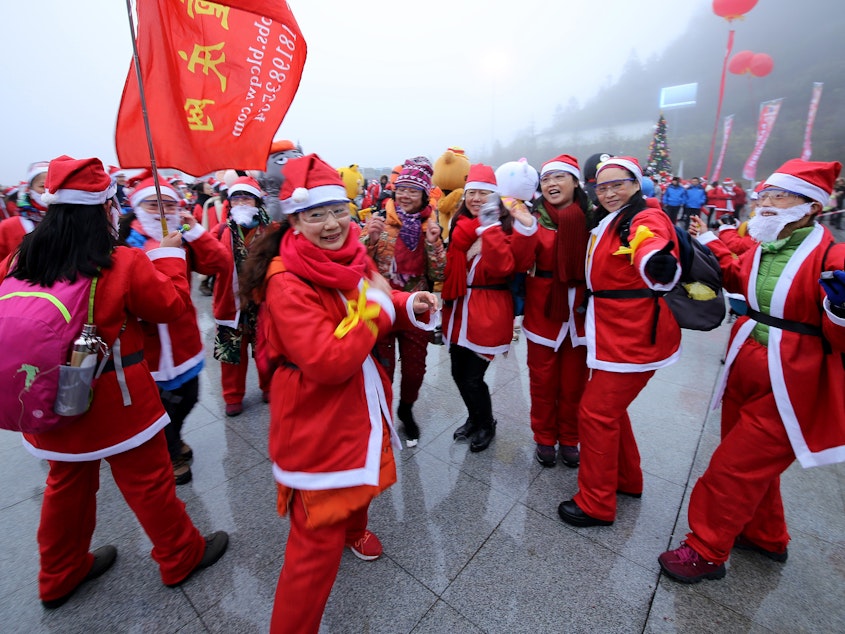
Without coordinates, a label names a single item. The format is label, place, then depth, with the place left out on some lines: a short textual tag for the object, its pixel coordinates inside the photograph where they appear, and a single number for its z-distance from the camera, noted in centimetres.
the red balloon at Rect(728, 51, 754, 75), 1930
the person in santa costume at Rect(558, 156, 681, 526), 211
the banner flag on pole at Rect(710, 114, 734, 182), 1683
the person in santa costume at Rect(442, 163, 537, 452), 240
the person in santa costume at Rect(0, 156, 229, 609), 155
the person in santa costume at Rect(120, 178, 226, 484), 230
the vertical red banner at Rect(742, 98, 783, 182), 1336
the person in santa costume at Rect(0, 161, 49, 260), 269
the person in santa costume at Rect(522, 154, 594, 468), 247
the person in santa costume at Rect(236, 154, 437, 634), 138
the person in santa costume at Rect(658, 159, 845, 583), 172
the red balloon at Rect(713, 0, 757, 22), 1359
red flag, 206
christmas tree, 2003
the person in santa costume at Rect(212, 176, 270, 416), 325
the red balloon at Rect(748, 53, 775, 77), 1894
